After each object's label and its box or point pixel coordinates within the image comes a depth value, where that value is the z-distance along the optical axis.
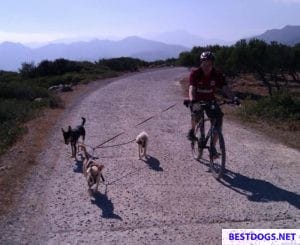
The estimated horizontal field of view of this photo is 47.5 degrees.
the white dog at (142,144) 6.77
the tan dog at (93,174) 5.23
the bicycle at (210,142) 5.68
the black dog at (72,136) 7.08
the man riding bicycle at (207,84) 5.81
